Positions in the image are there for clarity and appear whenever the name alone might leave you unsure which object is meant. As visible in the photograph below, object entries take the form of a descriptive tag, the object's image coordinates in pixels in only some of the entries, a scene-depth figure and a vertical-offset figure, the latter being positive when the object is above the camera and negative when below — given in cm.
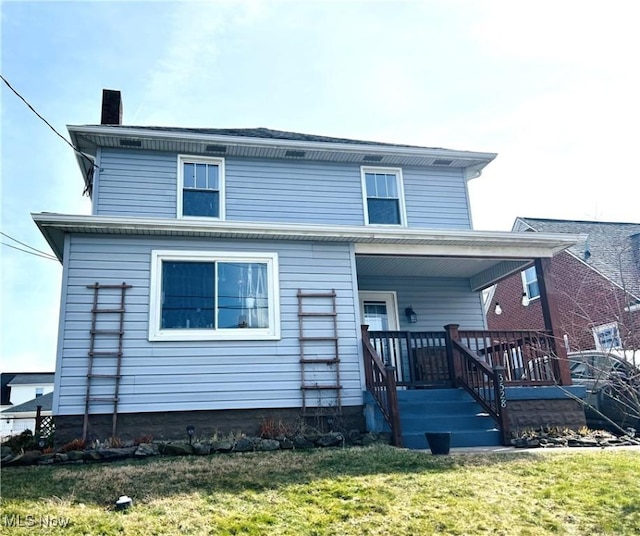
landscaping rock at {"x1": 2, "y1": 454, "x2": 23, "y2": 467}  670 -44
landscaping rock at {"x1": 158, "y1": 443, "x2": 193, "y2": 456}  699 -43
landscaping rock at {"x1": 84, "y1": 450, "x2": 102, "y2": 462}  687 -45
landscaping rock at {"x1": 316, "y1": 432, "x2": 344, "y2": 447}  746 -44
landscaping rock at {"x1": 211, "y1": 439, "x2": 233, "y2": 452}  718 -43
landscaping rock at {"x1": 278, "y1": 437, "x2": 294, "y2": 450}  736 -45
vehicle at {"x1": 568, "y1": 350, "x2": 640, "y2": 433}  882 -7
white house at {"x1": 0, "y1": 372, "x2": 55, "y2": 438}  3728 +235
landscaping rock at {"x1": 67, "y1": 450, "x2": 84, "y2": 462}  686 -43
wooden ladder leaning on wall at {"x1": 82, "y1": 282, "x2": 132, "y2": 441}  801 +105
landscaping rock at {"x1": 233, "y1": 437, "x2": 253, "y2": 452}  726 -44
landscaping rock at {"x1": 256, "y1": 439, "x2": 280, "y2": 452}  729 -45
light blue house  824 +205
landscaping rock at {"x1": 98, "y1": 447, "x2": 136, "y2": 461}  689 -43
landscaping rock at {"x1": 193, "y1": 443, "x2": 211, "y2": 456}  697 -44
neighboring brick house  1548 +349
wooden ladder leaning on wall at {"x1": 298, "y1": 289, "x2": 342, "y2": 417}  867 +84
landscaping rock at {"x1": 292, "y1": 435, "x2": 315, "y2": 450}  738 -46
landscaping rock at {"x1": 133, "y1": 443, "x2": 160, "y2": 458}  694 -42
